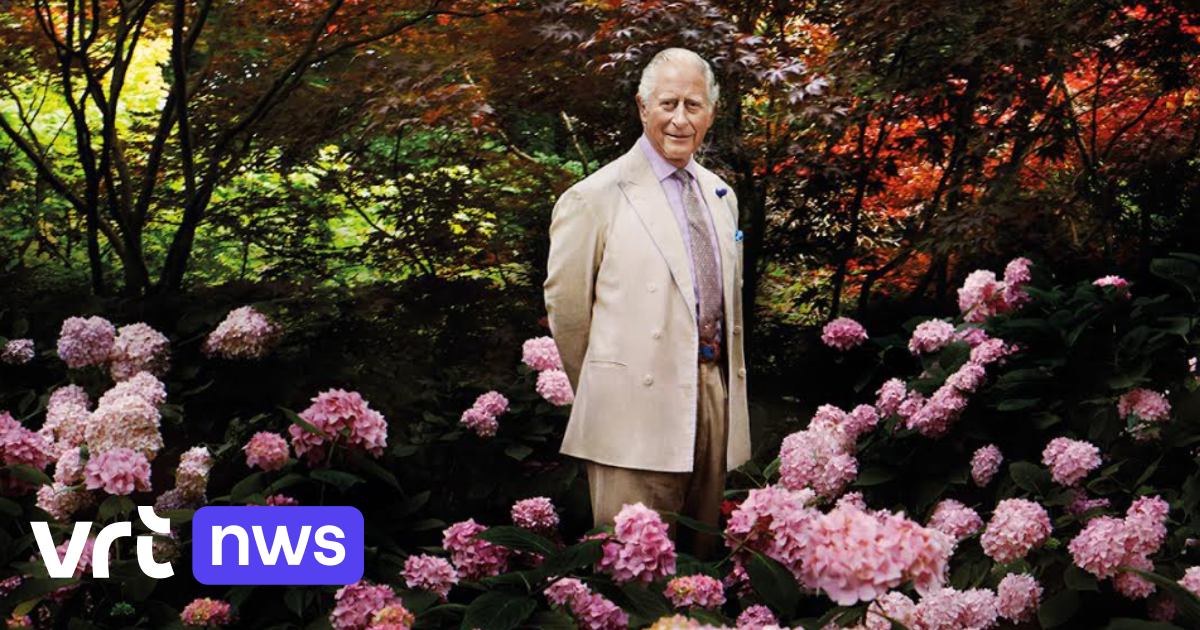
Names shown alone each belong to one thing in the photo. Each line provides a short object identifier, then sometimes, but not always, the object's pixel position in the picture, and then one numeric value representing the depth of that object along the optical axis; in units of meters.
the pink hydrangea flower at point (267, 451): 2.46
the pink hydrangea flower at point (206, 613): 2.21
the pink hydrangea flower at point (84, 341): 3.30
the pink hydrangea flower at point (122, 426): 2.68
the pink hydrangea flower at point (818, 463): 3.45
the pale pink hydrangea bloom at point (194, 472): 2.70
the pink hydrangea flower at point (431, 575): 2.23
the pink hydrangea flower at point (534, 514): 2.60
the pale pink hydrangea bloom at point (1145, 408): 3.02
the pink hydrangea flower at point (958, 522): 3.11
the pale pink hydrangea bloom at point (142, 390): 2.83
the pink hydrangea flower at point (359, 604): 2.09
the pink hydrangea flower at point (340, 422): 2.46
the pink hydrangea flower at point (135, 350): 3.37
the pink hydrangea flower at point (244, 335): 3.37
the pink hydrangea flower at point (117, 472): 2.50
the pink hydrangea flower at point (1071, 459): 2.97
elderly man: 2.85
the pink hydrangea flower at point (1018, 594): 2.74
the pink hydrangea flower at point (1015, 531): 2.76
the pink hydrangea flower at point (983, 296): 3.75
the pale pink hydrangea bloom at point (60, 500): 2.60
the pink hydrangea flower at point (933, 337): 3.70
